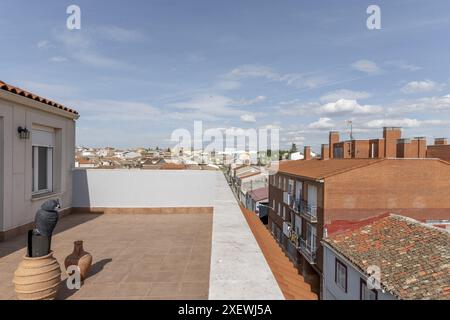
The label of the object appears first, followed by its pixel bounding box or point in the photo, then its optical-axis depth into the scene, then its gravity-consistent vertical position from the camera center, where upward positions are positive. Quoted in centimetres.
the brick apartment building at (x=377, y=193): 2023 -266
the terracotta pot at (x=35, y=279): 283 -125
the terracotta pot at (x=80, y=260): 356 -134
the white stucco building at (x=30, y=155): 516 -11
